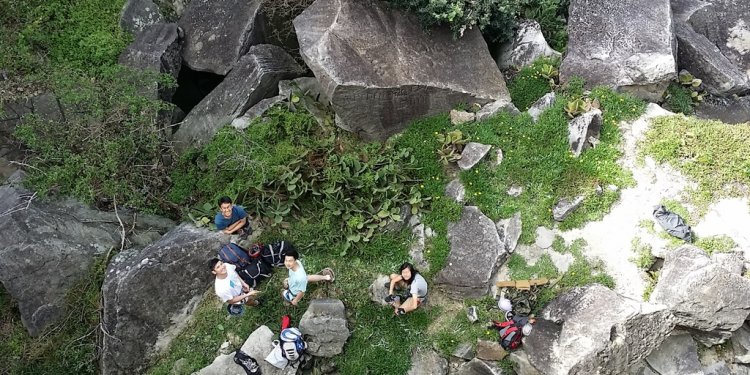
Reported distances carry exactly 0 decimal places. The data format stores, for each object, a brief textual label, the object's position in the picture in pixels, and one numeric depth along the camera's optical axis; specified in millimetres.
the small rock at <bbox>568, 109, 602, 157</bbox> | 9055
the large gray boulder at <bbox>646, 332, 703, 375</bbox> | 7715
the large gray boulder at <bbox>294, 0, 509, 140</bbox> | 9125
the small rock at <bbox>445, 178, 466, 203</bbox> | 9023
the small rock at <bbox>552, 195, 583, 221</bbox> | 8578
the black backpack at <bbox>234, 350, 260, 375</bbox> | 8055
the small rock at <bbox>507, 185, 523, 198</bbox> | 8938
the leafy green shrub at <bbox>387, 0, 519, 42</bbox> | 9375
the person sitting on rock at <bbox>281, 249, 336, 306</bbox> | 8133
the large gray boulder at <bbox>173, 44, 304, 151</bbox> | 10273
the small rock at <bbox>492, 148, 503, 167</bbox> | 9211
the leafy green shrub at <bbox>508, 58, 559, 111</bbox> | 10195
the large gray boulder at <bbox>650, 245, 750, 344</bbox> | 7477
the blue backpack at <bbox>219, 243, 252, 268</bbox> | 8609
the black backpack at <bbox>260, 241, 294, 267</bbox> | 8789
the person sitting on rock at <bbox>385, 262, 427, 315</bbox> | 8062
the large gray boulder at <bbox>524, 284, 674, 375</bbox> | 7285
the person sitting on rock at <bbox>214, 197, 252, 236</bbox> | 8805
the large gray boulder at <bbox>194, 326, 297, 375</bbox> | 8148
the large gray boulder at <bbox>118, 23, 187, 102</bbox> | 10781
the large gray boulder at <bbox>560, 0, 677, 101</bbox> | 9711
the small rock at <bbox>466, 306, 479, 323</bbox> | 8250
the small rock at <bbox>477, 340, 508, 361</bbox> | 7926
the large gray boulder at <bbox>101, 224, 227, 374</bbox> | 8641
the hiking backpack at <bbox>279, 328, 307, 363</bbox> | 7969
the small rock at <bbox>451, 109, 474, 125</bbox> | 9672
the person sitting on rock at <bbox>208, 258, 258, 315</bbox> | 8155
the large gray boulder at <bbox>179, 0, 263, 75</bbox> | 10961
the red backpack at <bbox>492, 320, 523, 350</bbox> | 7832
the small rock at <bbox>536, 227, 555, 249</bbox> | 8539
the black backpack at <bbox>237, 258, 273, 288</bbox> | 8680
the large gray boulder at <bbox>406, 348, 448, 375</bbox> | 8141
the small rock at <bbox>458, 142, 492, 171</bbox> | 9133
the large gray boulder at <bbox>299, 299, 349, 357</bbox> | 8211
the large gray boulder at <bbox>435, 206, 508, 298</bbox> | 8406
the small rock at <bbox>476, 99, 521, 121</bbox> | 9609
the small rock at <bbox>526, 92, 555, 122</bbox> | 9516
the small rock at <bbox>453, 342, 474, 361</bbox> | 8062
